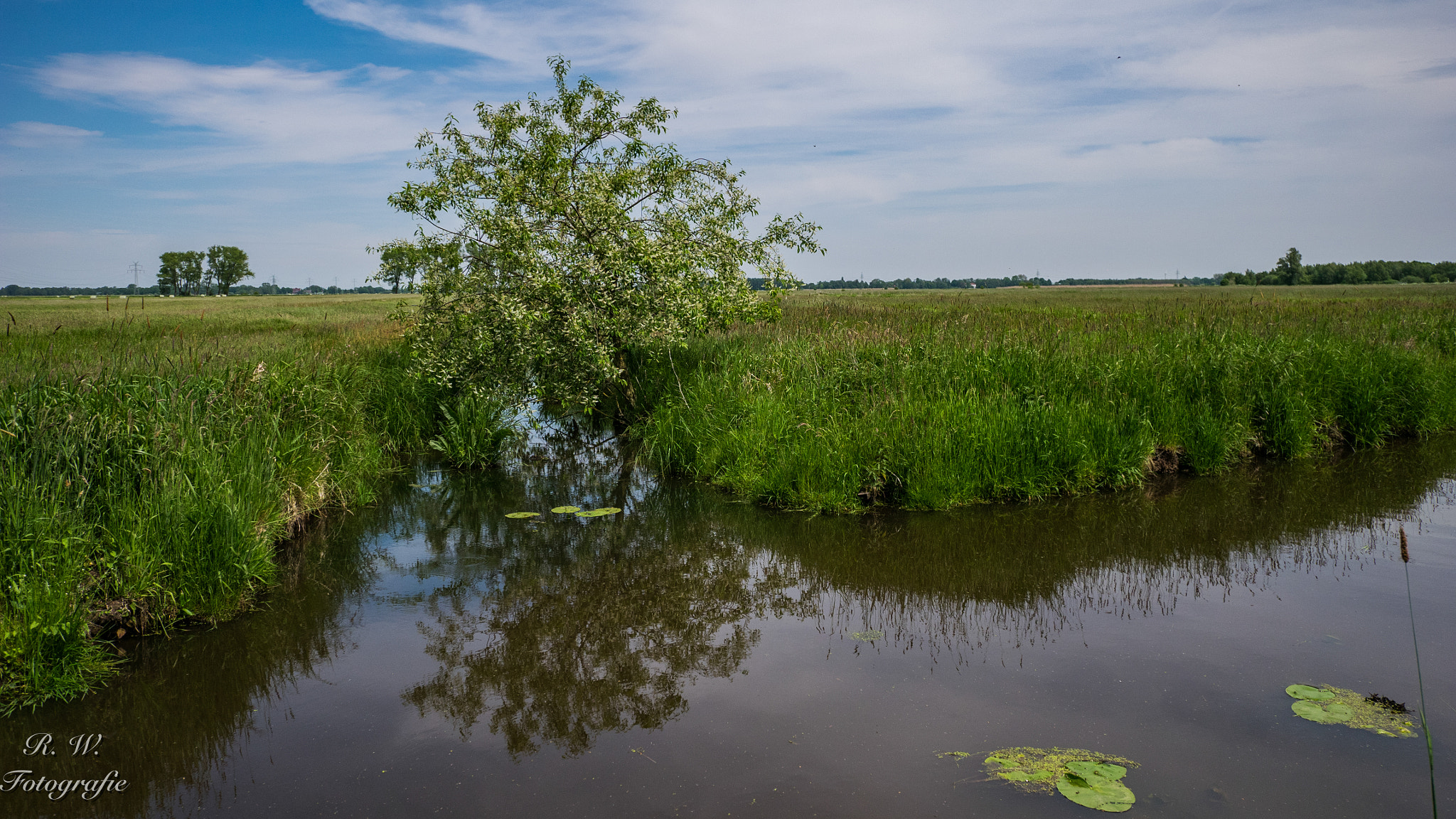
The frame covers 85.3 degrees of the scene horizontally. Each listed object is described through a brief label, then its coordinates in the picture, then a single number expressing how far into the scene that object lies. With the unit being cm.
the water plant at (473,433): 1112
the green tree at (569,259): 1073
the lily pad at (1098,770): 385
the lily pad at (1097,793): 364
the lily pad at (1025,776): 385
